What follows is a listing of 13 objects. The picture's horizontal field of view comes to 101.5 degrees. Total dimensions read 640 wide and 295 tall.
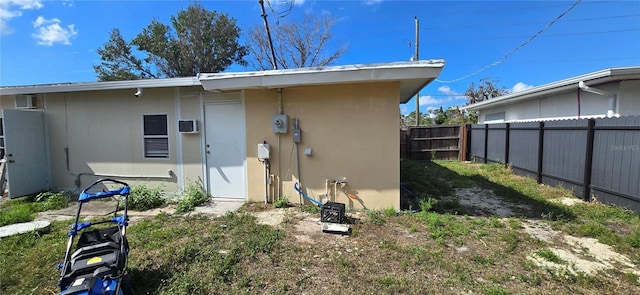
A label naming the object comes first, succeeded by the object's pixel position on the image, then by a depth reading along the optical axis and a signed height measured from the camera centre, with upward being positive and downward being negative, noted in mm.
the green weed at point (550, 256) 2697 -1297
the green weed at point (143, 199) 4609 -1161
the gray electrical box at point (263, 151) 4500 -295
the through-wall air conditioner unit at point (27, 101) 5473 +697
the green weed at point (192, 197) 4473 -1166
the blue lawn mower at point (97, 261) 1775 -950
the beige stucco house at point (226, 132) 4180 +43
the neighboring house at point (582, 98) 5242 +896
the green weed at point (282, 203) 4520 -1197
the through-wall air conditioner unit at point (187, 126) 4844 +147
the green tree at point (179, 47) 15430 +5194
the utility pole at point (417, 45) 14531 +4930
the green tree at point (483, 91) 20203 +3317
